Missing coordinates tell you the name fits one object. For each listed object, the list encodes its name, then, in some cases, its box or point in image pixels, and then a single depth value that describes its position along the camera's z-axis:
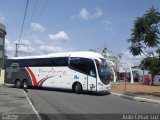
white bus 12.42
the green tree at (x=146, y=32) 11.09
